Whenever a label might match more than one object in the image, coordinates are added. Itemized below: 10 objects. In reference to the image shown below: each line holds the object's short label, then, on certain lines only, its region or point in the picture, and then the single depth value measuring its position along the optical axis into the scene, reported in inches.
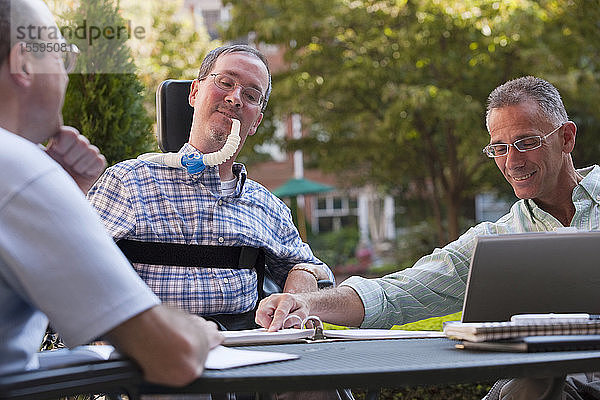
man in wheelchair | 113.3
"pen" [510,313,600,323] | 63.2
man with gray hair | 108.7
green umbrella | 736.3
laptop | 71.7
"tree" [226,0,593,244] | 450.0
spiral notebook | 60.1
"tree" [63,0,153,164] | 191.2
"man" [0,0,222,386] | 47.2
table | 48.2
